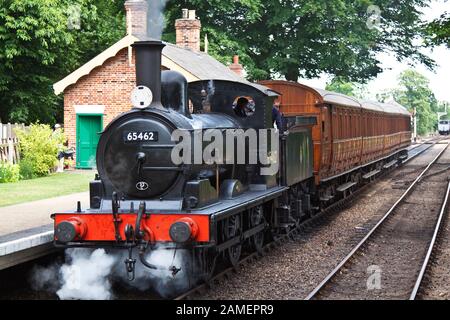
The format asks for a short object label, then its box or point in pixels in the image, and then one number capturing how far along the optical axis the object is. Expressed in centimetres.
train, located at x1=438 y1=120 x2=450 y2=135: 8844
